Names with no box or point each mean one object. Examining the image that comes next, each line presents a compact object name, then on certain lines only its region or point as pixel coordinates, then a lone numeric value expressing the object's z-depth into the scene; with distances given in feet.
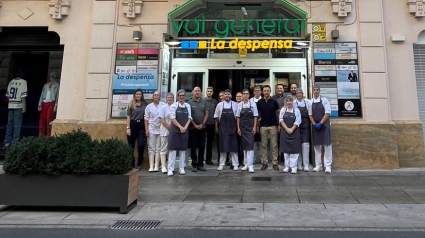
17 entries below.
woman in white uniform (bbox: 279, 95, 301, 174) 27.71
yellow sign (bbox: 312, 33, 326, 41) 31.83
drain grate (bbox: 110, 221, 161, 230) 15.83
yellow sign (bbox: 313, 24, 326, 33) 31.94
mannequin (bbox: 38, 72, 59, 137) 34.94
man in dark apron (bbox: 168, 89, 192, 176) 27.37
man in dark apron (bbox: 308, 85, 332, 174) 27.81
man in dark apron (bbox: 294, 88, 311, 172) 28.48
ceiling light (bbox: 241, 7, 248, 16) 34.91
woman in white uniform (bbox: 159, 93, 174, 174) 28.27
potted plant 18.12
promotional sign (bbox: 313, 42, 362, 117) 30.73
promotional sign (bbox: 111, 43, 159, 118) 32.27
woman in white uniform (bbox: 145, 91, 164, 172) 28.78
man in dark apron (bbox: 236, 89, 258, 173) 28.45
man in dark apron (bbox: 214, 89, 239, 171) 28.73
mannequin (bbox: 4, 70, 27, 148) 35.68
